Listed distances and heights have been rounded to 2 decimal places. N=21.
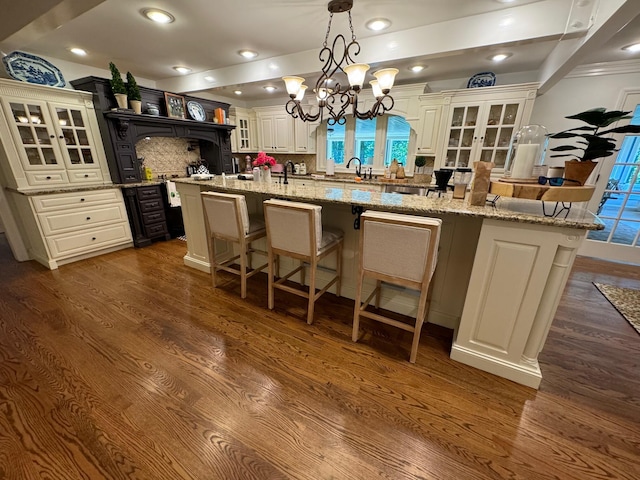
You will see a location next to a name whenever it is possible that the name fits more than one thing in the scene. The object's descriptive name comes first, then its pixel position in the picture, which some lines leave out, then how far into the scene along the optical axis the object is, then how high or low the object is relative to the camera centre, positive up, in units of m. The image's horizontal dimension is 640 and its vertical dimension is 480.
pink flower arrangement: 2.65 -0.04
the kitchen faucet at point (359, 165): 4.70 -0.10
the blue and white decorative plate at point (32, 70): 2.77 +0.93
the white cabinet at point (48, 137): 2.67 +0.19
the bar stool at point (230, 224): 2.13 -0.58
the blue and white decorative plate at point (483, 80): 3.50 +1.08
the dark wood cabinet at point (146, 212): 3.53 -0.77
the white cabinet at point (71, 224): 2.85 -0.80
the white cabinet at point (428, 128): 3.80 +0.47
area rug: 2.20 -1.27
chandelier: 1.91 +0.58
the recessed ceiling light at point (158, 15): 2.21 +1.20
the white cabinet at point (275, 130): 5.15 +0.57
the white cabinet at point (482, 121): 3.34 +0.53
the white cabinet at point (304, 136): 4.96 +0.43
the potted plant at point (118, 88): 3.06 +0.79
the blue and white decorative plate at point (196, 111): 4.13 +0.73
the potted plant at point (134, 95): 3.23 +0.75
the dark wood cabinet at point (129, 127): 3.13 +0.41
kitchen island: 1.35 -0.63
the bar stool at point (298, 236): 1.80 -0.57
